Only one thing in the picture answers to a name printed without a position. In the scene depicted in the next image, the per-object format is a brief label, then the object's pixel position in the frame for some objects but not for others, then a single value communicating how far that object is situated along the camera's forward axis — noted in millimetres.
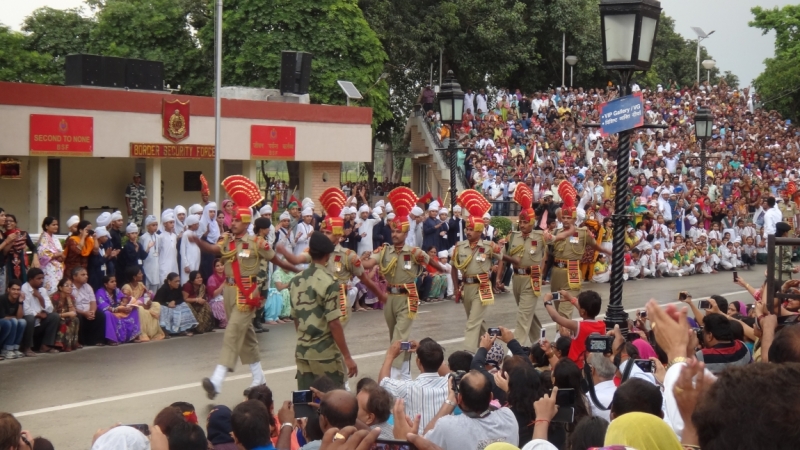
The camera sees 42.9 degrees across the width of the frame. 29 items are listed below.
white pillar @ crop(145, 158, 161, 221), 25703
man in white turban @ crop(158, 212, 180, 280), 16422
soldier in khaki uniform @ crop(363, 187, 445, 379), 12250
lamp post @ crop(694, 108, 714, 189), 25172
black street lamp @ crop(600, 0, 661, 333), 9013
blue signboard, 8656
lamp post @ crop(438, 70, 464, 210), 18969
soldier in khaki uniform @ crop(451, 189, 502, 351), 13094
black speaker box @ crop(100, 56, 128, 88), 25203
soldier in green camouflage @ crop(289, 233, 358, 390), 8906
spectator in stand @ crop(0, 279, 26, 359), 13062
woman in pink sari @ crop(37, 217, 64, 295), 14234
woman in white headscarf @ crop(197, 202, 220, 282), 17578
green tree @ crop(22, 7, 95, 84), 46219
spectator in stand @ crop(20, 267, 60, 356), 13430
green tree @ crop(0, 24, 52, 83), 40469
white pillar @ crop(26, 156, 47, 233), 23578
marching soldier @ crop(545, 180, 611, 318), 14312
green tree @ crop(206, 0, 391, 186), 33438
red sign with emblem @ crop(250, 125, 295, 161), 27719
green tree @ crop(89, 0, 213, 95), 39094
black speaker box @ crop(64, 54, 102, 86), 24828
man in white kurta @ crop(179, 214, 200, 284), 16500
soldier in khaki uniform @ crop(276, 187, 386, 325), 10984
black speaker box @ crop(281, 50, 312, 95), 28984
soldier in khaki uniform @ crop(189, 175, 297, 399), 11172
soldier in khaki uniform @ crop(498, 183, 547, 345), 13898
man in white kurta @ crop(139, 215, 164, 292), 16234
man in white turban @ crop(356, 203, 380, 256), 20125
